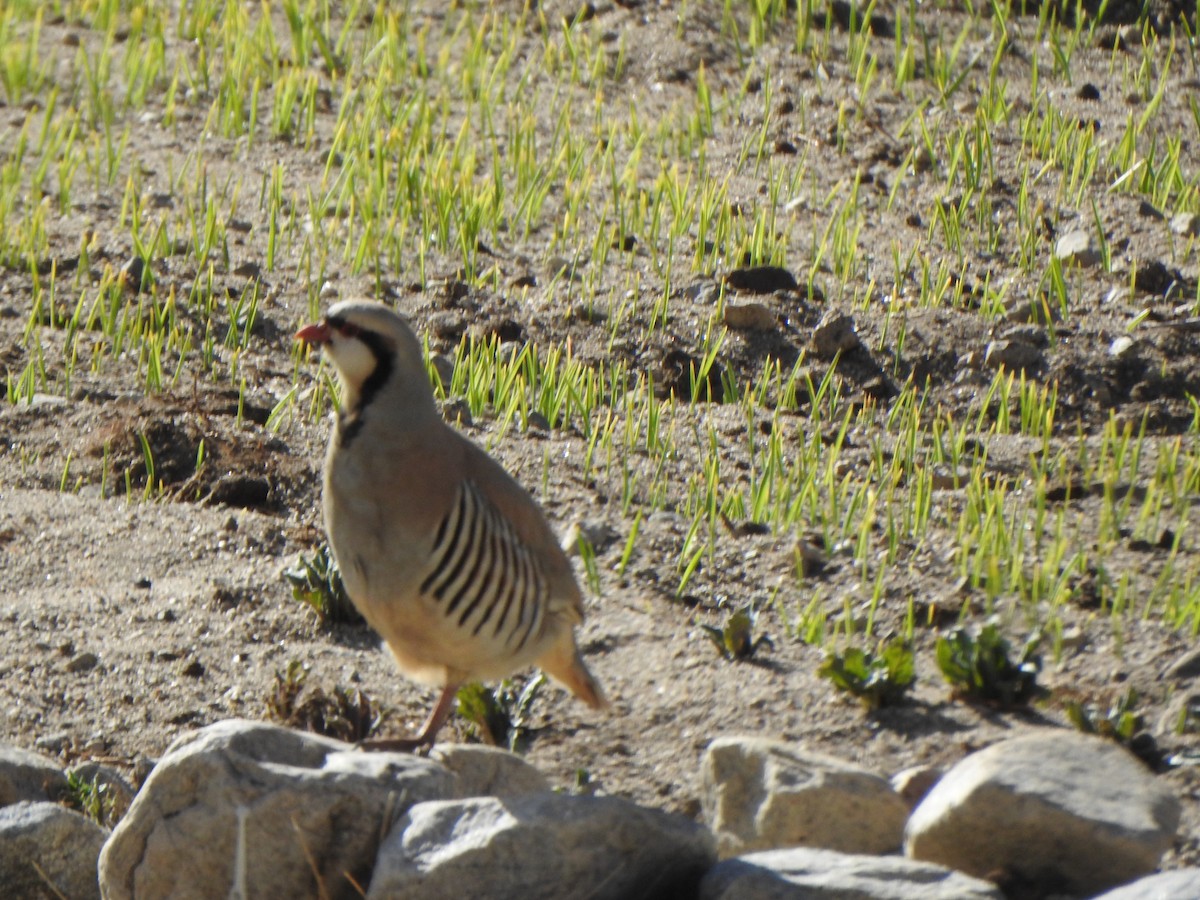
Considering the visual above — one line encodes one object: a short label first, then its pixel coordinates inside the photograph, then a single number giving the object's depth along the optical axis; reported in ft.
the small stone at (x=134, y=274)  44.45
